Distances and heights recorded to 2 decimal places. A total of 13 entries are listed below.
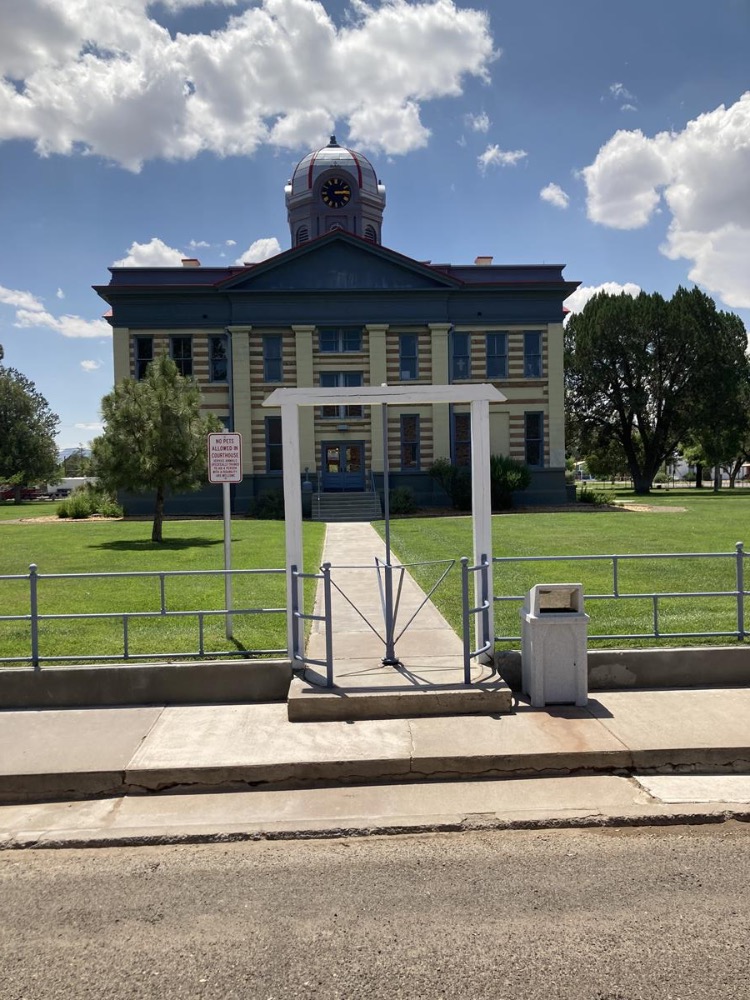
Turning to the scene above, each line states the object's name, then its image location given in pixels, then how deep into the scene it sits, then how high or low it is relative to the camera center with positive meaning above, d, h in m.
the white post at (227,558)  9.90 -0.97
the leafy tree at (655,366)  54.69 +7.94
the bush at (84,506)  35.34 -0.95
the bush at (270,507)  35.00 -1.09
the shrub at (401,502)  34.75 -0.91
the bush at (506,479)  35.84 +0.04
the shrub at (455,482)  36.53 -0.07
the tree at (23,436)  68.06 +4.36
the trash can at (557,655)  7.87 -1.76
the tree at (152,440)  23.31 +1.32
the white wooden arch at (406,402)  8.53 +0.50
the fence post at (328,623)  7.64 -1.37
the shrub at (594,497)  39.06 -0.92
